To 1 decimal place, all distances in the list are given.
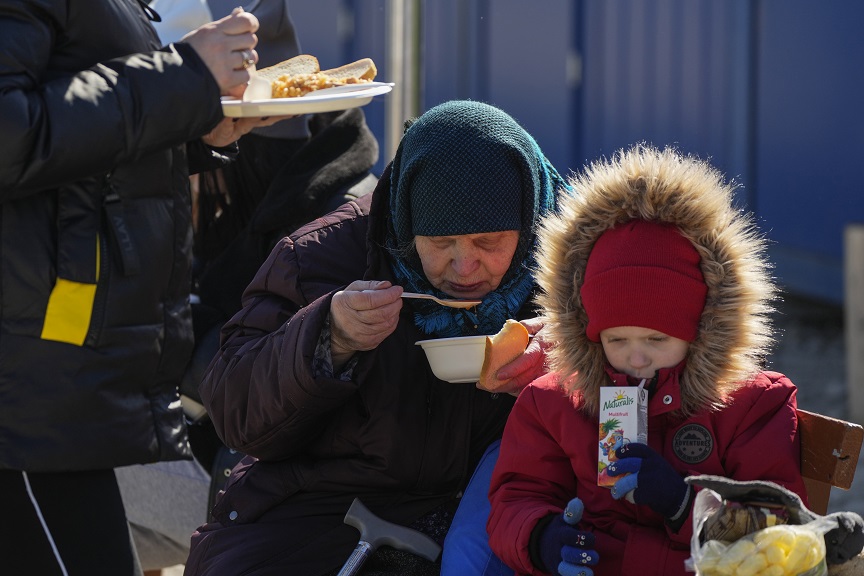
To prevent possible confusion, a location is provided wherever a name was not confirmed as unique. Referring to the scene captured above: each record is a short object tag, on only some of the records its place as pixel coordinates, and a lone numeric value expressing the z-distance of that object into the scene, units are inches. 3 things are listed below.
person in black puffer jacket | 175.8
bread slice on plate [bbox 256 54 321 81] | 230.7
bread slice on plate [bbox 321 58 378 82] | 230.2
